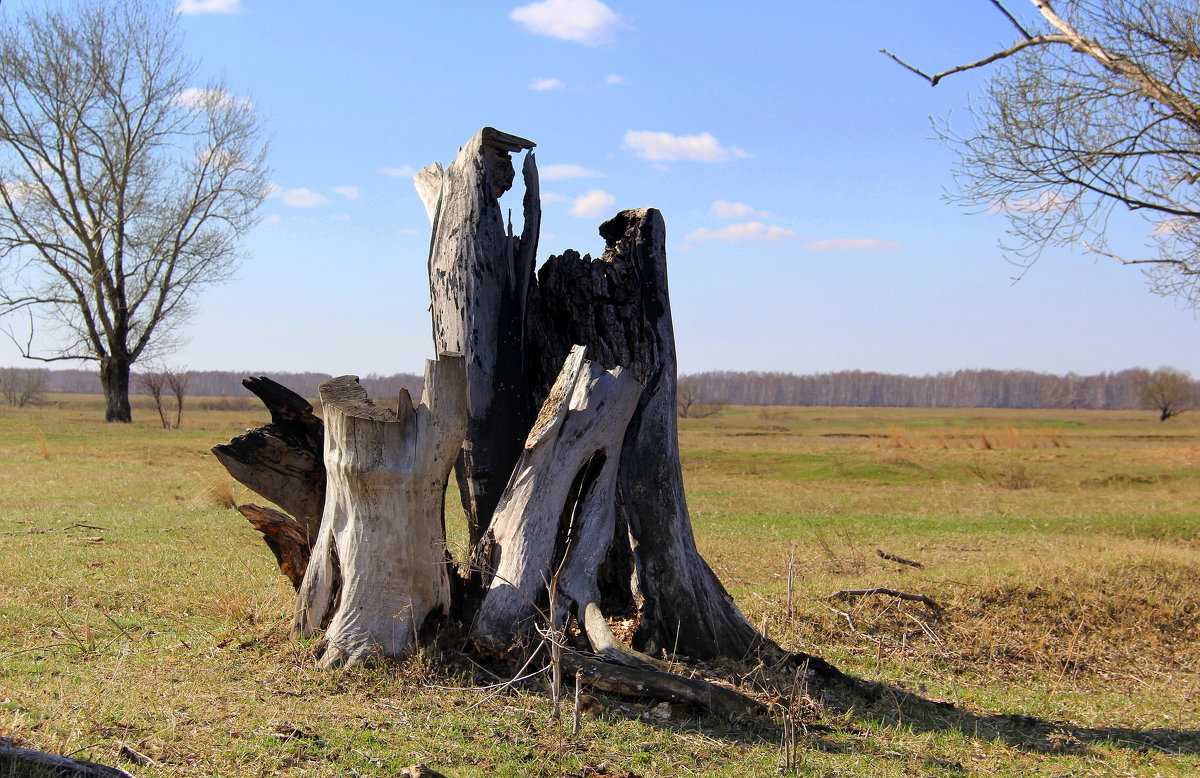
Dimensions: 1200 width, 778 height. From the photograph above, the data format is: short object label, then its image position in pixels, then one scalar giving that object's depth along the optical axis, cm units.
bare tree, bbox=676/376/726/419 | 7831
